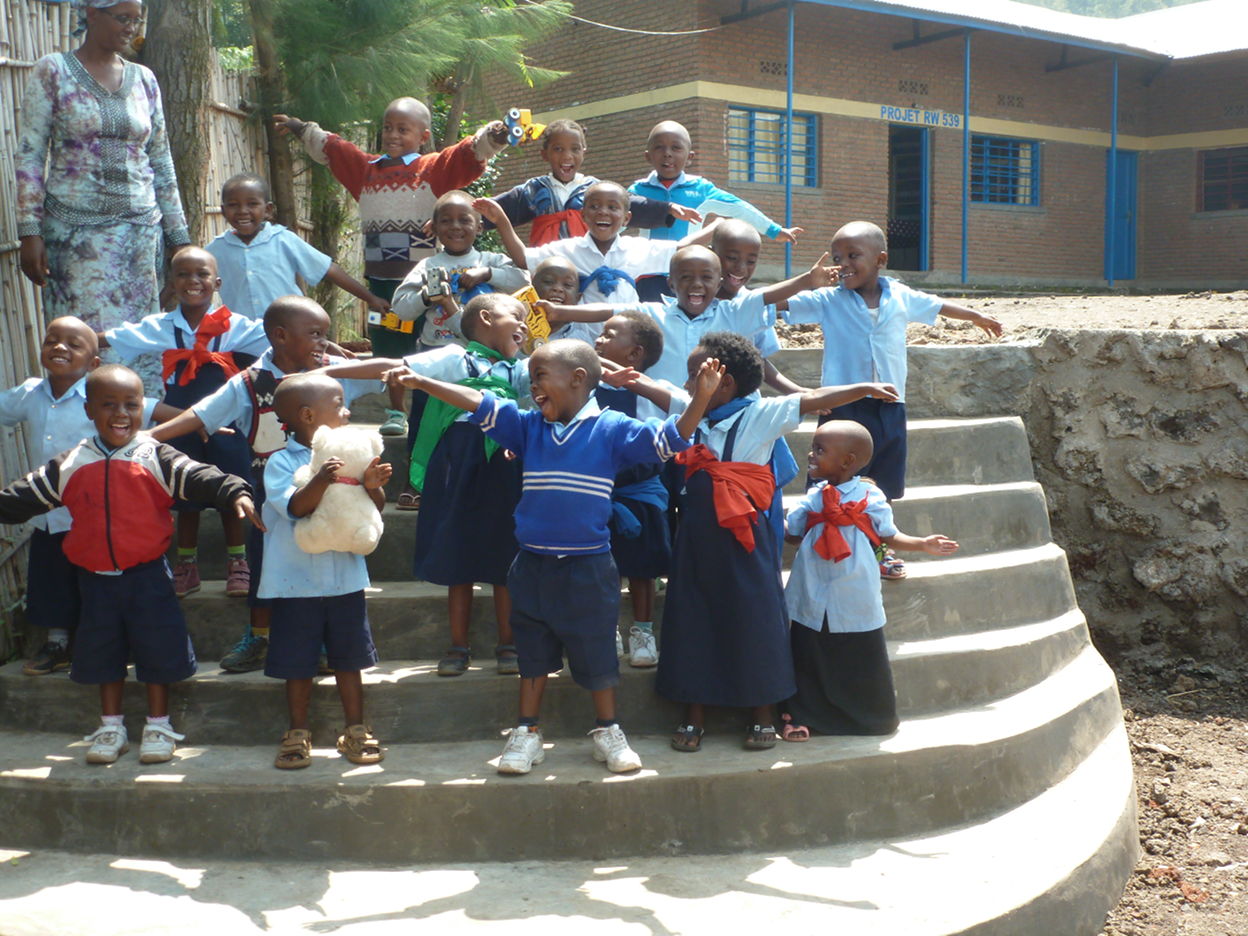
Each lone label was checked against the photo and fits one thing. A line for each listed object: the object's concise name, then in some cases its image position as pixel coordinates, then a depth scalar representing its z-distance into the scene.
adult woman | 4.46
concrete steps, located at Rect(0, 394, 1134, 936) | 3.55
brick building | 15.92
